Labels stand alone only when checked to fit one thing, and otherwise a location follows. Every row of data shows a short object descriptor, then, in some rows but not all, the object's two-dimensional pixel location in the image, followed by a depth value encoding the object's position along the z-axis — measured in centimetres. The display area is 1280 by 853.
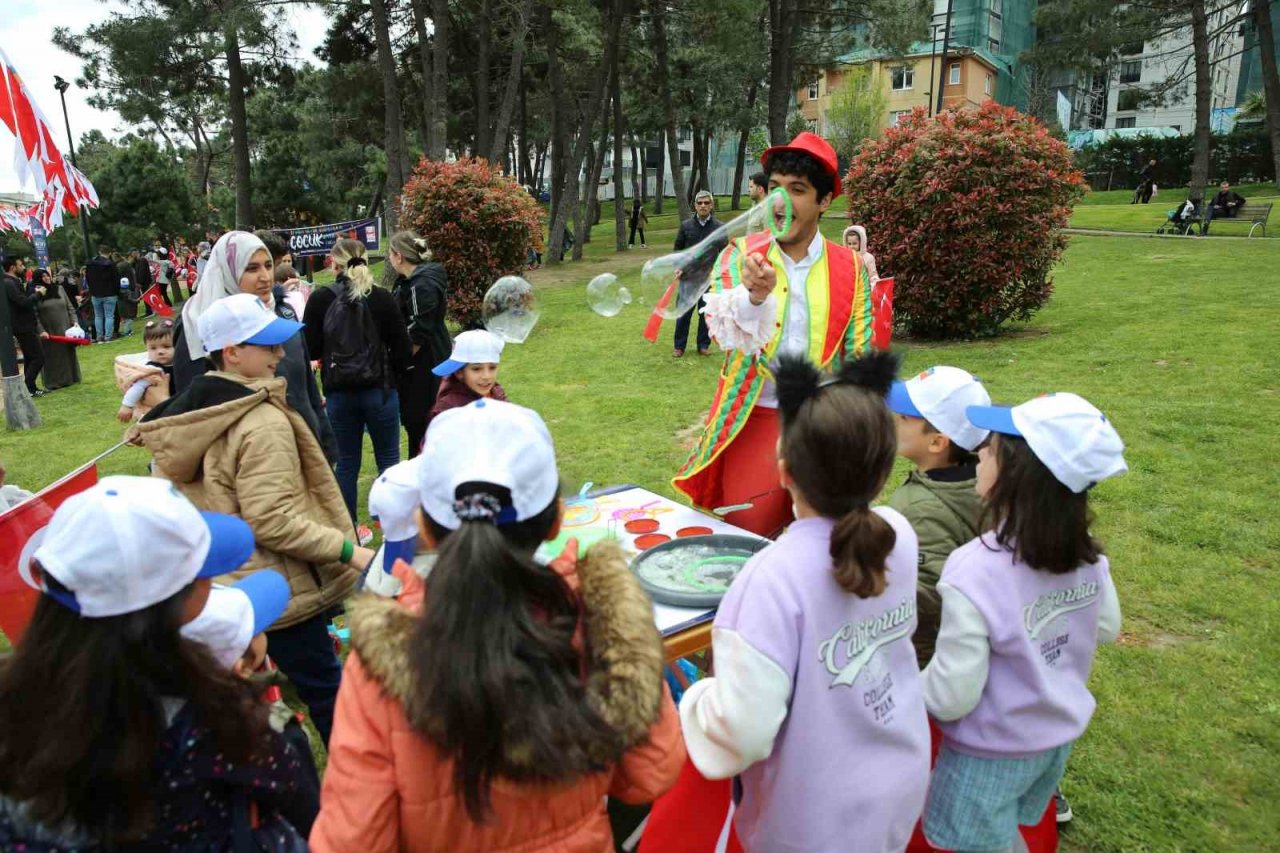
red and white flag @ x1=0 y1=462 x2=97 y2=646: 265
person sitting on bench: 2005
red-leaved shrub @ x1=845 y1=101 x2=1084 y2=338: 943
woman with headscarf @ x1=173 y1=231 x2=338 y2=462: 394
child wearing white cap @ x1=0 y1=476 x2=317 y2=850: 134
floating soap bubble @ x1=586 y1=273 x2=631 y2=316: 456
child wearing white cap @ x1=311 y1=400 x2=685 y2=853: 131
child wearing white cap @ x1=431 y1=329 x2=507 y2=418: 453
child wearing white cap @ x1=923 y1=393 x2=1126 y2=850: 197
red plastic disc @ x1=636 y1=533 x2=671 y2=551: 293
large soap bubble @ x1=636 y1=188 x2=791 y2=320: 397
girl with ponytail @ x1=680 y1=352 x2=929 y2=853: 167
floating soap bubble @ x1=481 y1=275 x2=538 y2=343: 707
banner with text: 1953
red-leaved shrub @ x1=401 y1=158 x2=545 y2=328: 1297
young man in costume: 323
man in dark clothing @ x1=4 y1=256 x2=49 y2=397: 1036
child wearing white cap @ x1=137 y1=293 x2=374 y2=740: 270
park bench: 1897
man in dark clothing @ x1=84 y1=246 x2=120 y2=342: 1560
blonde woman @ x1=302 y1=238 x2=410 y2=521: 498
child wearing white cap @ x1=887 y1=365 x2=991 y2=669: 237
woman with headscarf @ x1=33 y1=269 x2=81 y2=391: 1173
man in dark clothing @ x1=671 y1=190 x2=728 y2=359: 992
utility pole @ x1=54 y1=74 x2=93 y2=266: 2243
